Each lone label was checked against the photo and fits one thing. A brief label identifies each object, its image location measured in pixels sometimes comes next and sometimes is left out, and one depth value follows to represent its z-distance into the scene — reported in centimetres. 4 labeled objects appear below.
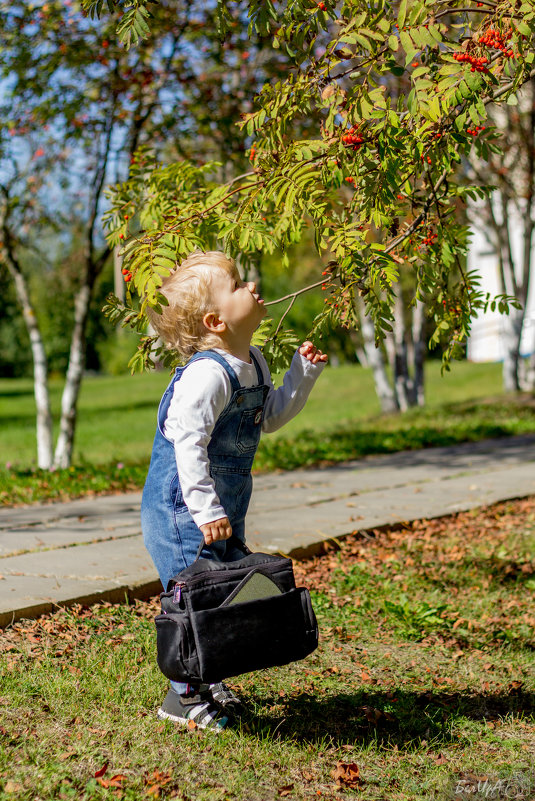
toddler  288
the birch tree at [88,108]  864
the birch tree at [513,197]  1397
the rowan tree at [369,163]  304
